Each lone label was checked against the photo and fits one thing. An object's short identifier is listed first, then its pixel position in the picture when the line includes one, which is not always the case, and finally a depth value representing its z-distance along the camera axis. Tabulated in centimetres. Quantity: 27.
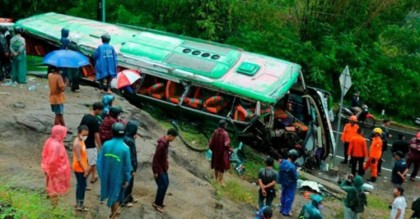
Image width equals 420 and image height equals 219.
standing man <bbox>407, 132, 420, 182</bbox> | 1377
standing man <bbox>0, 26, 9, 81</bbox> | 1233
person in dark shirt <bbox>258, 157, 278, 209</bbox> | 935
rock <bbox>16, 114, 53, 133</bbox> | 1025
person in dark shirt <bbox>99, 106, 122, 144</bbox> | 842
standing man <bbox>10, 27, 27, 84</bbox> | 1241
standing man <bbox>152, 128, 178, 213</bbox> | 827
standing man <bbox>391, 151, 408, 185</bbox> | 1237
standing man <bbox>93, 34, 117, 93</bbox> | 1223
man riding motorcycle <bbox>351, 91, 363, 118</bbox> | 1788
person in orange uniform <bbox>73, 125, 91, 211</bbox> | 753
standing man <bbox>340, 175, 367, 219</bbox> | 969
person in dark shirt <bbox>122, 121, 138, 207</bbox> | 799
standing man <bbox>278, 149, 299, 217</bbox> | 971
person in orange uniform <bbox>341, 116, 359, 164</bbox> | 1395
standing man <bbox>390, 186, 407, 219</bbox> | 974
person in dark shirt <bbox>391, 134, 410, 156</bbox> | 1397
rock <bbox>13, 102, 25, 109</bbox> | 1136
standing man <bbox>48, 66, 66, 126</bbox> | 983
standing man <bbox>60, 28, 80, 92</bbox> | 1302
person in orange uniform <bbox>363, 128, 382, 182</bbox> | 1333
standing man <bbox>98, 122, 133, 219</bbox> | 727
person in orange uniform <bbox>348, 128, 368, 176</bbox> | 1341
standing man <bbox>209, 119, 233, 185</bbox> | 1037
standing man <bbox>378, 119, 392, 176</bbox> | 1388
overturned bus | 1294
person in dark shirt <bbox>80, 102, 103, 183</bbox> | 811
